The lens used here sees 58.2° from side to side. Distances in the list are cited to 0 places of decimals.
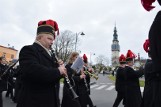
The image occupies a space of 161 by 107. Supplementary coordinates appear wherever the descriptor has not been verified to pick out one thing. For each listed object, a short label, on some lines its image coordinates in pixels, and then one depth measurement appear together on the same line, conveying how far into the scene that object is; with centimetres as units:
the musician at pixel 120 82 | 444
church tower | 8332
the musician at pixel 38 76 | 179
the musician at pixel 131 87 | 380
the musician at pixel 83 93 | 393
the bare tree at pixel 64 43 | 3513
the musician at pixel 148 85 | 156
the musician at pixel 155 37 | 116
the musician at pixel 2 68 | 451
